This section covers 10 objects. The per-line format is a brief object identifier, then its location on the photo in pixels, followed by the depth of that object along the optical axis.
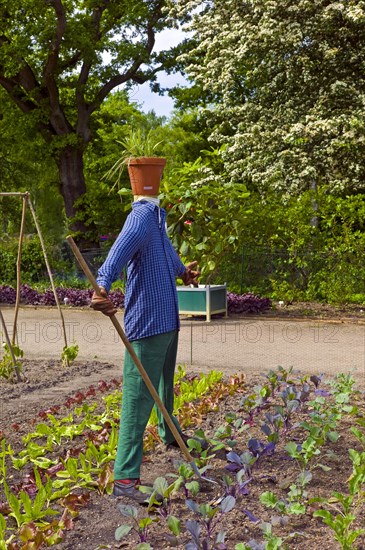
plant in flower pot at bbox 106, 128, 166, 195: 4.52
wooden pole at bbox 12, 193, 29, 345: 7.21
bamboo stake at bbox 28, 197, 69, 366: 7.48
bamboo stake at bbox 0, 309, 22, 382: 7.46
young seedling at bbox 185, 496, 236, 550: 3.21
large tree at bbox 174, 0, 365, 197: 17.50
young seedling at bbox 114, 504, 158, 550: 3.30
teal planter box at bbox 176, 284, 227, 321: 12.78
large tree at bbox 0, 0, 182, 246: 19.25
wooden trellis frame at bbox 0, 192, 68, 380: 7.05
